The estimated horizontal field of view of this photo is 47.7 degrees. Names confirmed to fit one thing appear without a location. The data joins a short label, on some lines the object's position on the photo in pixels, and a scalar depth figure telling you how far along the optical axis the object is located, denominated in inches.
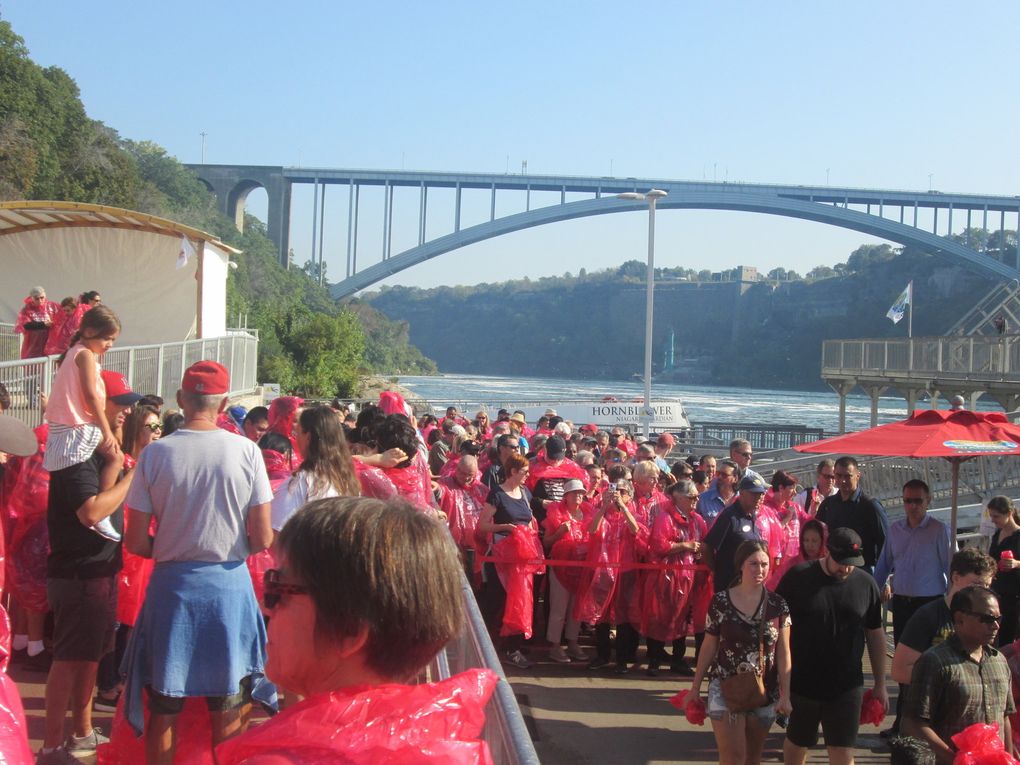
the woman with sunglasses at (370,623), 62.2
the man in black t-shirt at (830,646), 185.5
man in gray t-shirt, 129.8
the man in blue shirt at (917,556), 262.7
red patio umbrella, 278.7
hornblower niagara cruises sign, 1206.3
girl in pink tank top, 160.1
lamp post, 967.6
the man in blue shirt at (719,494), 320.8
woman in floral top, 180.7
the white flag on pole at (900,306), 1457.9
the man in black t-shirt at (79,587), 154.3
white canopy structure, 679.7
